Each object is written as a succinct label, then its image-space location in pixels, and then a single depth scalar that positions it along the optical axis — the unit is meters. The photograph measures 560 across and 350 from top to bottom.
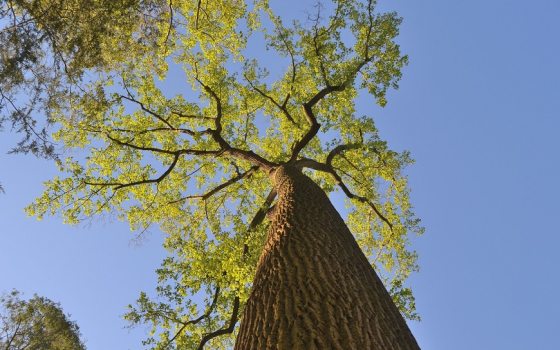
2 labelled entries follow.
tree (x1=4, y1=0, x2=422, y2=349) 3.74
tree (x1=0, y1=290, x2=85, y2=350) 14.41
